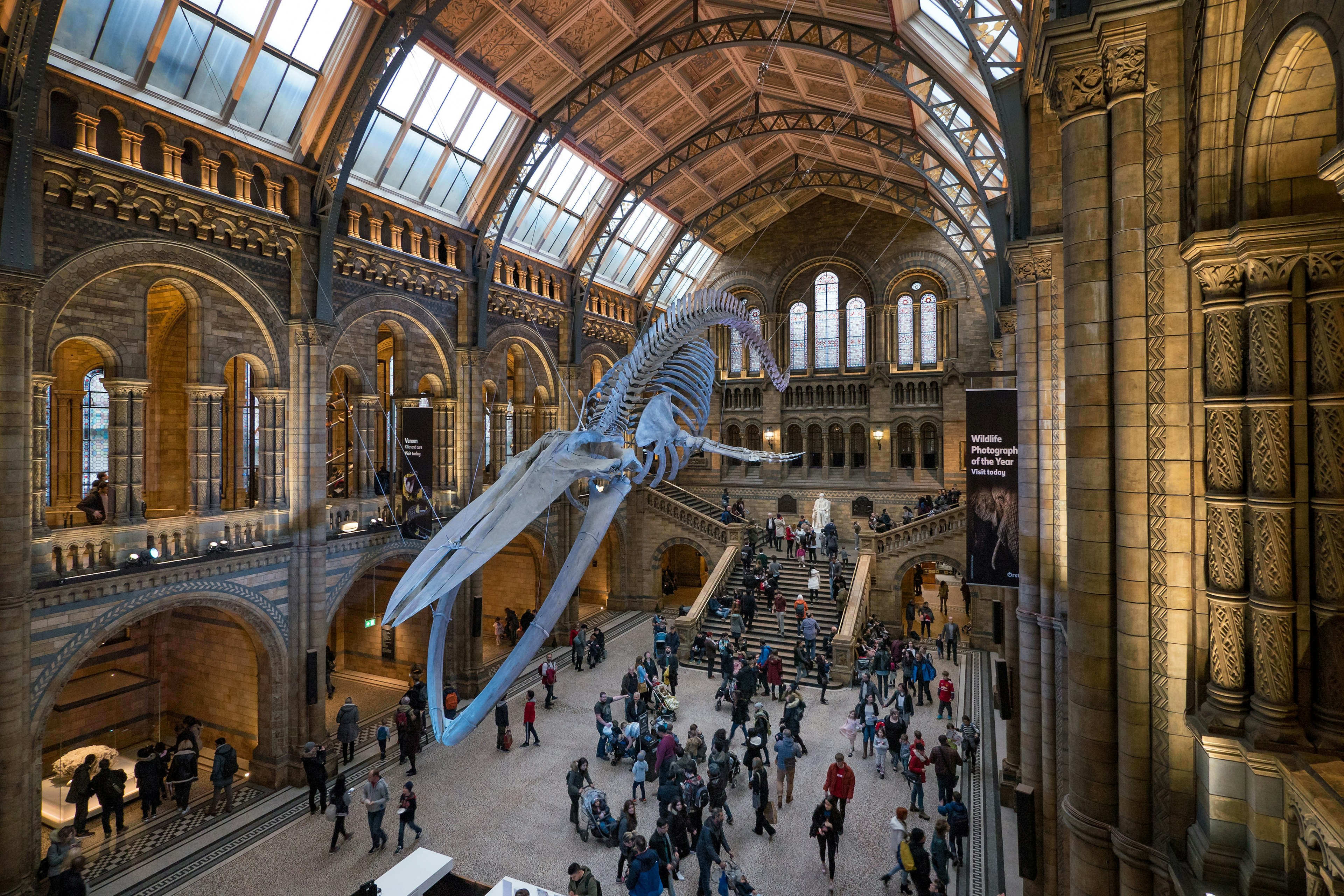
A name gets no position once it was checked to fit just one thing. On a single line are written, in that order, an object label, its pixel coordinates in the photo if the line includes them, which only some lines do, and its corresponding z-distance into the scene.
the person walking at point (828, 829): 8.63
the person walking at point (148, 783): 10.74
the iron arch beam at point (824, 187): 22.33
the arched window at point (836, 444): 27.83
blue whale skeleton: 6.61
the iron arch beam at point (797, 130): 18.17
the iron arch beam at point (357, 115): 12.39
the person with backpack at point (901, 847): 7.87
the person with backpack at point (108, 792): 10.49
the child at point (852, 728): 12.26
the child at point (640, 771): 10.76
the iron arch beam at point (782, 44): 13.74
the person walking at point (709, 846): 7.94
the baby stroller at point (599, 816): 9.65
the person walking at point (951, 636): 17.92
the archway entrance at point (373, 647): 17.50
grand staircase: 18.31
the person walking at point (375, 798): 9.53
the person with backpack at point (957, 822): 8.55
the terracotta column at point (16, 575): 8.92
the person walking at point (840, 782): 9.22
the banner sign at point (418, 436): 14.02
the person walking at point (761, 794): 9.69
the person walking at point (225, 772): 11.30
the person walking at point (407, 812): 9.70
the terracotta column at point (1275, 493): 3.66
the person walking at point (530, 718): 13.32
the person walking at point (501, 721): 12.61
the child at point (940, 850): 7.64
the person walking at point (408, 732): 12.21
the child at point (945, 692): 13.52
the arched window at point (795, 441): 28.41
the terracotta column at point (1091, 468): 4.50
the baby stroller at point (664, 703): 13.54
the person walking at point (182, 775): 11.12
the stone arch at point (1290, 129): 3.41
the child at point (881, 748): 11.72
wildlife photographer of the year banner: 9.23
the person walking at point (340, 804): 9.92
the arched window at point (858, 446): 27.39
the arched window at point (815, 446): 28.14
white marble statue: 22.98
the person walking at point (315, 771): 11.15
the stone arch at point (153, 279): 9.62
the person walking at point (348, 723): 12.38
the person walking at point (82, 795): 10.52
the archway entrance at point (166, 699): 12.73
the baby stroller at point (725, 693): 14.73
